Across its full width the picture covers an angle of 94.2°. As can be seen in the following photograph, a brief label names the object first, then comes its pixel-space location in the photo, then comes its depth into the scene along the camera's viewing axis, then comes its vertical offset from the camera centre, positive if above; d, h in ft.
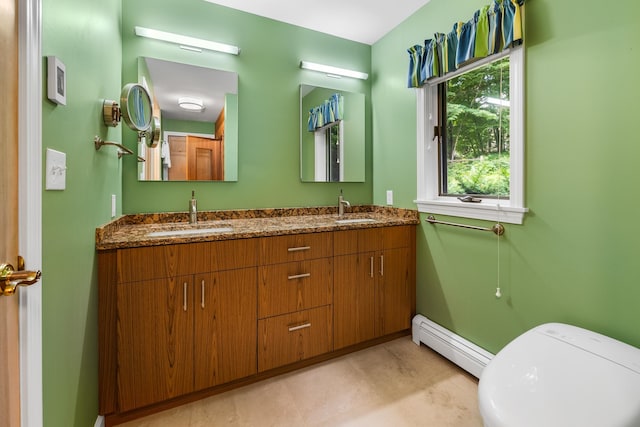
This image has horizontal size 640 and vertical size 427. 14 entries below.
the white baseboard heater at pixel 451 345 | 5.62 -2.77
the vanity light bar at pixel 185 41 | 6.10 +3.69
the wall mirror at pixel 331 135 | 7.75 +2.07
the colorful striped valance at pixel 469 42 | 4.77 +3.16
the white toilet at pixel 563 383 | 2.72 -1.79
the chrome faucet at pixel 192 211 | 6.37 +0.01
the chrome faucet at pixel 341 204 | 7.98 +0.20
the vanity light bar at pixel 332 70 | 7.64 +3.79
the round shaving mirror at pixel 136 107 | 4.96 +1.87
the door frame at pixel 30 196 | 2.25 +0.13
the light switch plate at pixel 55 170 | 2.69 +0.41
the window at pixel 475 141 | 5.06 +1.45
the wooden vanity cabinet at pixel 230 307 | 4.53 -1.72
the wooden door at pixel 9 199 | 2.02 +0.09
